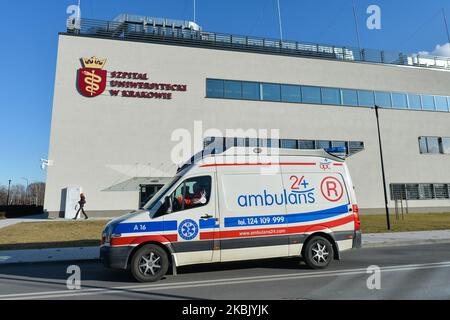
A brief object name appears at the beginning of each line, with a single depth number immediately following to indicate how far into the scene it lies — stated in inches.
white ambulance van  273.9
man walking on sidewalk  876.6
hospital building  974.4
